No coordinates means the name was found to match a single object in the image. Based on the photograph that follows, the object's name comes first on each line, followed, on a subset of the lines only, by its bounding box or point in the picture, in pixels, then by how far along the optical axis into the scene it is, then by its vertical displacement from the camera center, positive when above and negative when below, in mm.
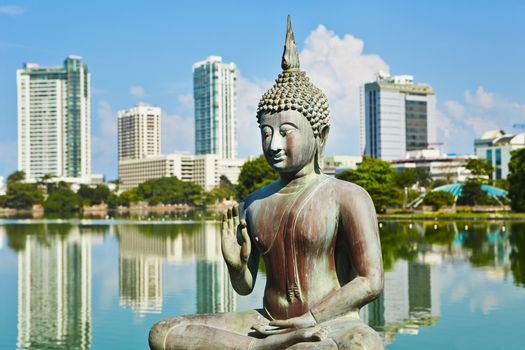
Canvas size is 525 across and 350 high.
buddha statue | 4543 -264
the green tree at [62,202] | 123000 -119
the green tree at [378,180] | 60938 +1476
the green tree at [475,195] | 68312 +293
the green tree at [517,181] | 56581 +1219
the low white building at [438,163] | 121125 +5704
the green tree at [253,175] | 76938 +2387
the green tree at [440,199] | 65250 -30
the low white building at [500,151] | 104938 +6448
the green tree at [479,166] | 74688 +3008
